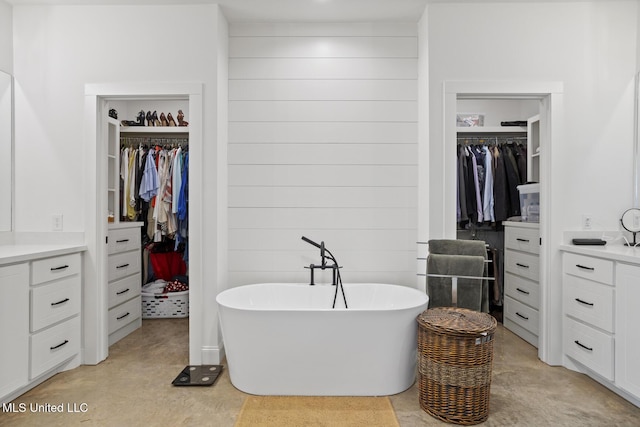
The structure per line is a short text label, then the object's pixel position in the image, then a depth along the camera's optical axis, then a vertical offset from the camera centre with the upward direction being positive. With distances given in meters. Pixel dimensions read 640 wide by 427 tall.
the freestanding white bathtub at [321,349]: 2.25 -0.83
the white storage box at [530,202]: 3.26 +0.10
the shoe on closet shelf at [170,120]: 3.99 +0.98
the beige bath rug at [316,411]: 2.04 -1.13
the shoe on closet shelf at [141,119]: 3.97 +0.98
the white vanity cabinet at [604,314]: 2.17 -0.64
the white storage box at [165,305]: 3.86 -0.96
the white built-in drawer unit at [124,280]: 3.21 -0.62
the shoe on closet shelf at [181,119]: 4.00 +0.99
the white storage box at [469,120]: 4.09 +1.02
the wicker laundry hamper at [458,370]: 2.04 -0.86
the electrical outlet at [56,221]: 2.82 -0.07
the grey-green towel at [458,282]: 2.54 -0.47
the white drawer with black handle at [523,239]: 3.09 -0.22
